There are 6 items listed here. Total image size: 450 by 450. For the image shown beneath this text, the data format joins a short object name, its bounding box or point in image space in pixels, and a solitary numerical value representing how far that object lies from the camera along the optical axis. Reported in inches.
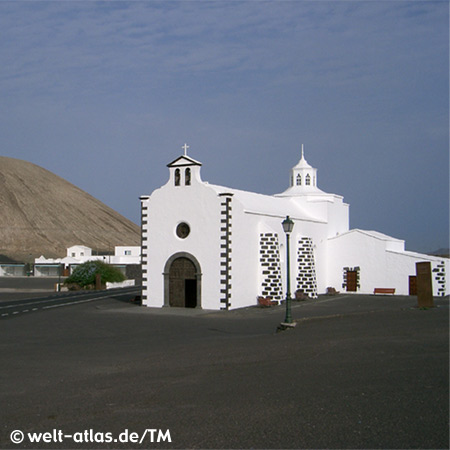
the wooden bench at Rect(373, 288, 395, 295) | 1375.5
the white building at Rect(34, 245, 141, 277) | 3088.1
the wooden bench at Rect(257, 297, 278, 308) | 1131.2
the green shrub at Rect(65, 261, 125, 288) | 1831.9
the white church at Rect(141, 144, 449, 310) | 1099.9
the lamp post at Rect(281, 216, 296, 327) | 720.7
